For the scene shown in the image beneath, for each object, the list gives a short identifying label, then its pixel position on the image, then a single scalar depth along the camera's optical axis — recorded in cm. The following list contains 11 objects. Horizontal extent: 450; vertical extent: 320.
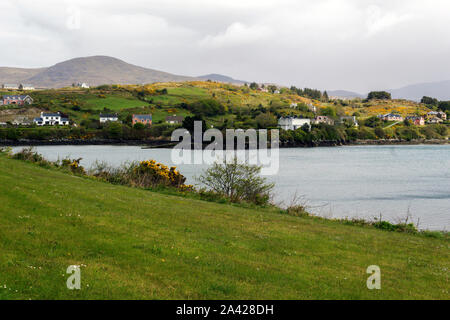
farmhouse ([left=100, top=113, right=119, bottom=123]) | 14575
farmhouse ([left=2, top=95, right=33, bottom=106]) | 16638
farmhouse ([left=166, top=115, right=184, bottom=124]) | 14529
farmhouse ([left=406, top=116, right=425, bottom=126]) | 19332
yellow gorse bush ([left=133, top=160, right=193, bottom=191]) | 2941
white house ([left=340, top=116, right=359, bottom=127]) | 18291
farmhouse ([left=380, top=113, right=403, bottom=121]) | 19609
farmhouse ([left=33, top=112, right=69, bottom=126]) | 14150
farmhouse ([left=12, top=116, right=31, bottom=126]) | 14100
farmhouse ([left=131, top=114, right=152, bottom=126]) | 14500
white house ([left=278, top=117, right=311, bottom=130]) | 15738
